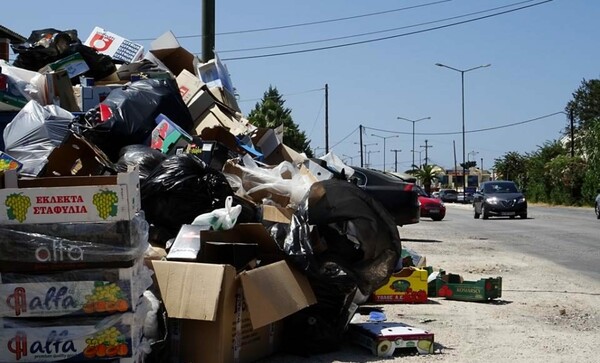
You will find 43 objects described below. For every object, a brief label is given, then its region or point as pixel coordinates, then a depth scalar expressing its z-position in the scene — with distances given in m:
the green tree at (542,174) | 51.94
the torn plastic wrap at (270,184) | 6.95
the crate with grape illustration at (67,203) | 4.28
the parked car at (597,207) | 27.48
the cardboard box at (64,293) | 4.29
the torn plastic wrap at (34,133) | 6.64
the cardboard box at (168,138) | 7.35
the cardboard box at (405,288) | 7.75
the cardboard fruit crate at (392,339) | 5.69
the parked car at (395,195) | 12.95
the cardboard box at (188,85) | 9.30
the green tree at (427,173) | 81.31
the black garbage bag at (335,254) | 5.62
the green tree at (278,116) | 46.07
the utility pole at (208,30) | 11.68
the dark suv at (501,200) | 27.05
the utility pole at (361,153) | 77.72
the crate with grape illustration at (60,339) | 4.30
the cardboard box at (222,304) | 4.89
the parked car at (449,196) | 70.00
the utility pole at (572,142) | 55.53
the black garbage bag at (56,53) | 9.59
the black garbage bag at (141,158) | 6.61
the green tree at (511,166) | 69.12
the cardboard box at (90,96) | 8.68
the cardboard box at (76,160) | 6.05
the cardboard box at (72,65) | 9.36
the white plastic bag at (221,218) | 5.49
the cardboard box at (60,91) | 8.06
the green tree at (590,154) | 44.06
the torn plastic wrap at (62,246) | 4.29
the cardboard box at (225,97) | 9.85
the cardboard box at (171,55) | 10.72
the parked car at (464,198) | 68.81
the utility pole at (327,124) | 49.04
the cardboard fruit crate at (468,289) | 8.07
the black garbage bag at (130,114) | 7.38
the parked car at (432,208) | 28.16
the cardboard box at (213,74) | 10.48
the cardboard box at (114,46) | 10.87
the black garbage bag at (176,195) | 5.91
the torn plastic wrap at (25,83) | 7.63
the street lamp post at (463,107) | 56.64
